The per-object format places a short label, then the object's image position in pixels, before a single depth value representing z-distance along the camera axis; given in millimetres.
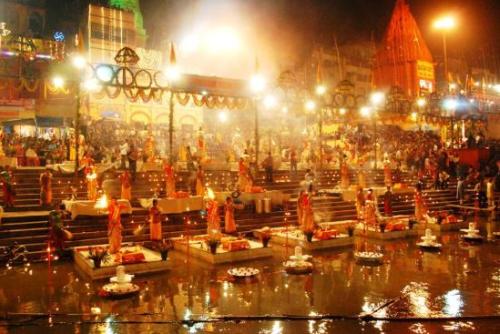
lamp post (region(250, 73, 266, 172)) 21172
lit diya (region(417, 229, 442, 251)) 13609
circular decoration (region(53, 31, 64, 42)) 42594
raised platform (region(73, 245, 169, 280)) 10633
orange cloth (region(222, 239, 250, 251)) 12656
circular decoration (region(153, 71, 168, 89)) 39844
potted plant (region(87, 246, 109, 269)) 10600
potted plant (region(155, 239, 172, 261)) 11416
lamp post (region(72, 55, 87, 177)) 16688
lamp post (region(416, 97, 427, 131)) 28562
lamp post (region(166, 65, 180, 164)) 18844
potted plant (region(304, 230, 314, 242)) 14070
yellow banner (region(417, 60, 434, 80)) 52781
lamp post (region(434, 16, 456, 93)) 26594
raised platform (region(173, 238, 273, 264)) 12328
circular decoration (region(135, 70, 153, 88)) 40762
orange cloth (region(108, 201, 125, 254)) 12141
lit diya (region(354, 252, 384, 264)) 12062
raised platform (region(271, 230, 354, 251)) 14078
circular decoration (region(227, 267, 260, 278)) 10500
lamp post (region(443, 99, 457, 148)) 30250
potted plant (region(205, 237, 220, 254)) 12289
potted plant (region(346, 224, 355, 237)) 14844
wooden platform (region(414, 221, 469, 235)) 17038
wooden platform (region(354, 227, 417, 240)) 15672
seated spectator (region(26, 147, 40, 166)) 23203
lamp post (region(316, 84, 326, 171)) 23812
